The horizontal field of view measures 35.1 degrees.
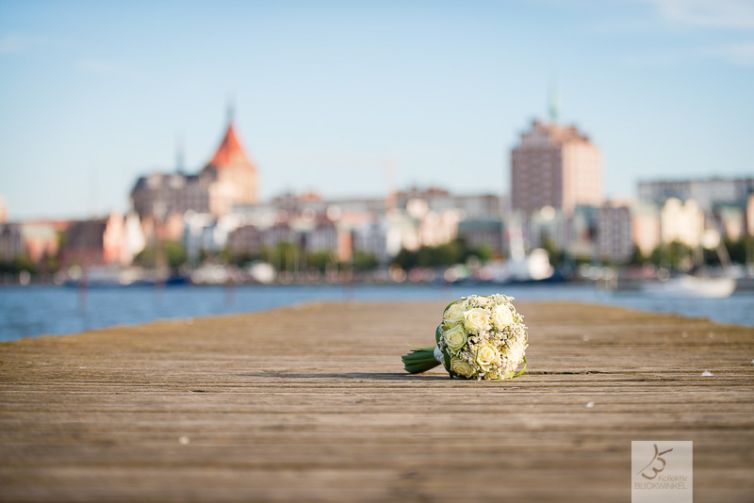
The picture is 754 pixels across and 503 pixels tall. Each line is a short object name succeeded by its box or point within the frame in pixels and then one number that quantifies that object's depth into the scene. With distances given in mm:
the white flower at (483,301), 8969
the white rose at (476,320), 8828
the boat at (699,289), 79750
